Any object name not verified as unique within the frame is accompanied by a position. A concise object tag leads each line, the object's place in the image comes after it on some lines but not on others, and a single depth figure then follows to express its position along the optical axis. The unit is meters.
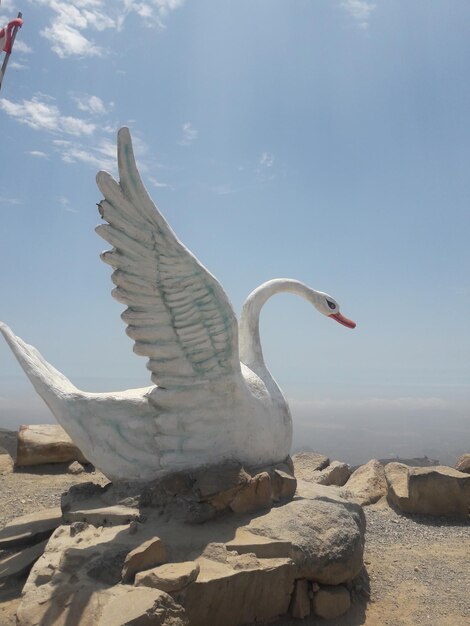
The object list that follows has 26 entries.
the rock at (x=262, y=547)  3.79
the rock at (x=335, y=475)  7.82
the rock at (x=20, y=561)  4.34
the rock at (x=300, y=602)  3.80
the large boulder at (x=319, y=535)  3.89
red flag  4.75
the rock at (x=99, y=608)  2.89
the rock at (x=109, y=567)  3.43
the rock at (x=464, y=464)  7.91
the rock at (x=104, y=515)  4.31
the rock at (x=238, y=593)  3.33
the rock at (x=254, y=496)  4.38
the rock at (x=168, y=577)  3.22
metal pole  4.91
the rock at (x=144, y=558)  3.36
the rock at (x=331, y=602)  3.89
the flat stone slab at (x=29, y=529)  4.88
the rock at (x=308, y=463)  8.02
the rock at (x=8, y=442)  8.87
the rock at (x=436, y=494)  6.60
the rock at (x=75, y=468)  8.09
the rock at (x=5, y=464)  7.99
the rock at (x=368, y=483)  7.36
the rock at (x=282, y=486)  4.64
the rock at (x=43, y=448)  8.02
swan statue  4.29
